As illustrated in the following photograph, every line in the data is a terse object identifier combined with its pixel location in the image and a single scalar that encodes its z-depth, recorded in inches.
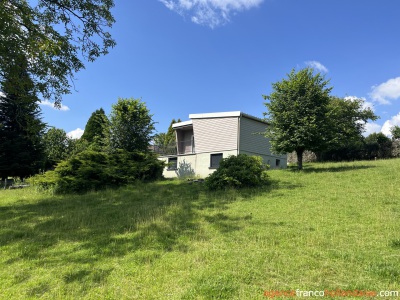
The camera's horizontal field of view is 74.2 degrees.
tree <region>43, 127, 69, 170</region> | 1284.4
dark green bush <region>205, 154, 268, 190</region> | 478.3
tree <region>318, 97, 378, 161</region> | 1112.8
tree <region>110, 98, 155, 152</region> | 703.1
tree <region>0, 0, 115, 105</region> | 319.3
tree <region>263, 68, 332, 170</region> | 583.2
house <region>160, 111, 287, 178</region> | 771.4
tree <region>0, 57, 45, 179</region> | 872.3
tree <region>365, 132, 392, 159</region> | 1066.4
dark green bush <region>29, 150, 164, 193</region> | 565.3
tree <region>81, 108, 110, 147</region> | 1465.6
